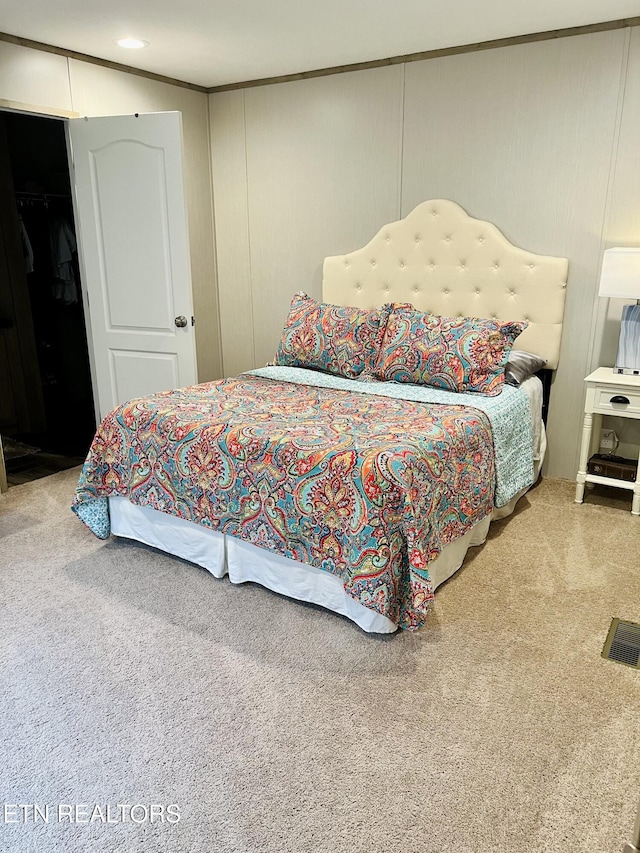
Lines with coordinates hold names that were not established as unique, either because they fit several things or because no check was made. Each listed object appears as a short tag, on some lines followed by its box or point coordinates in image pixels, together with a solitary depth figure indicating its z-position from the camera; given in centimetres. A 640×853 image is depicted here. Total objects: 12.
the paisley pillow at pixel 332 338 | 370
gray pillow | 345
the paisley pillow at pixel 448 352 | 332
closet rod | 479
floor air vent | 229
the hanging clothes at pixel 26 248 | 484
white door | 380
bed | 231
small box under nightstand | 348
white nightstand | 330
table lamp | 319
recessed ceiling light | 357
